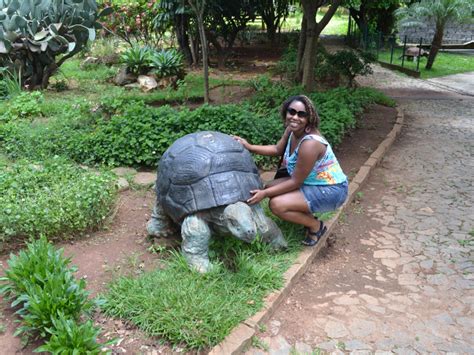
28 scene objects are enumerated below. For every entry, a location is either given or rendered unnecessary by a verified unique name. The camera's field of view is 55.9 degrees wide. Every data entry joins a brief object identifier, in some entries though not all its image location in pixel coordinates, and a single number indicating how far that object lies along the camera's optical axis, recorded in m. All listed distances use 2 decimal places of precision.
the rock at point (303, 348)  2.72
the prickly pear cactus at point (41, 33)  8.31
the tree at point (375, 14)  20.20
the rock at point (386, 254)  3.81
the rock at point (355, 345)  2.75
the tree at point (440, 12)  15.56
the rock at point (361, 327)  2.89
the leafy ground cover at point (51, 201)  3.45
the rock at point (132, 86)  9.49
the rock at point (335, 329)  2.88
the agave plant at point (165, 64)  9.45
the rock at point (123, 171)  5.00
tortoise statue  3.11
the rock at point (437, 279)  3.44
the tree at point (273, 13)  15.95
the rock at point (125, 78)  9.80
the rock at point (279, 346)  2.72
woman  3.32
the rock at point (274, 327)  2.88
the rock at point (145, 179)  4.76
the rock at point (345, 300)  3.21
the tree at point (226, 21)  13.21
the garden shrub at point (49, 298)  2.31
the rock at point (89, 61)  12.01
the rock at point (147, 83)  9.38
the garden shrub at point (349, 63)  9.63
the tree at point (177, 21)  12.87
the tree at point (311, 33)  7.53
